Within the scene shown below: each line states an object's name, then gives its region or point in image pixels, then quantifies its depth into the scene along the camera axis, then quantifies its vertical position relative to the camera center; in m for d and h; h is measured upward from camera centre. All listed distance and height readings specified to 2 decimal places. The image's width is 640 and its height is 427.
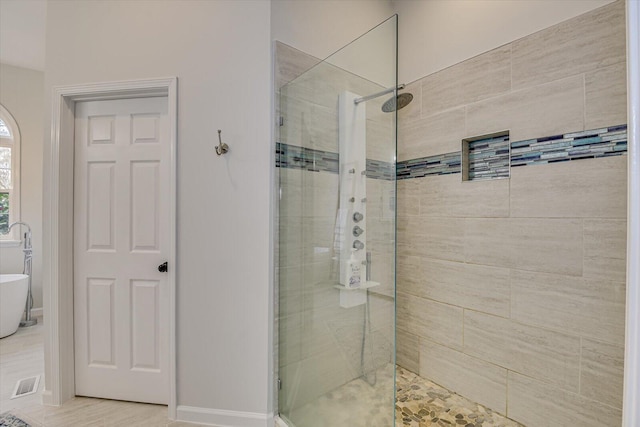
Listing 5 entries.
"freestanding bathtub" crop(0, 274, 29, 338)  3.10 -0.84
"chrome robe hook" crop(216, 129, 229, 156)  1.90 +0.40
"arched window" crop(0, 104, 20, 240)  3.69 +0.48
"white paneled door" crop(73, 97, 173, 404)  2.12 -0.22
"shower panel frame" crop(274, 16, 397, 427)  1.37 -0.18
